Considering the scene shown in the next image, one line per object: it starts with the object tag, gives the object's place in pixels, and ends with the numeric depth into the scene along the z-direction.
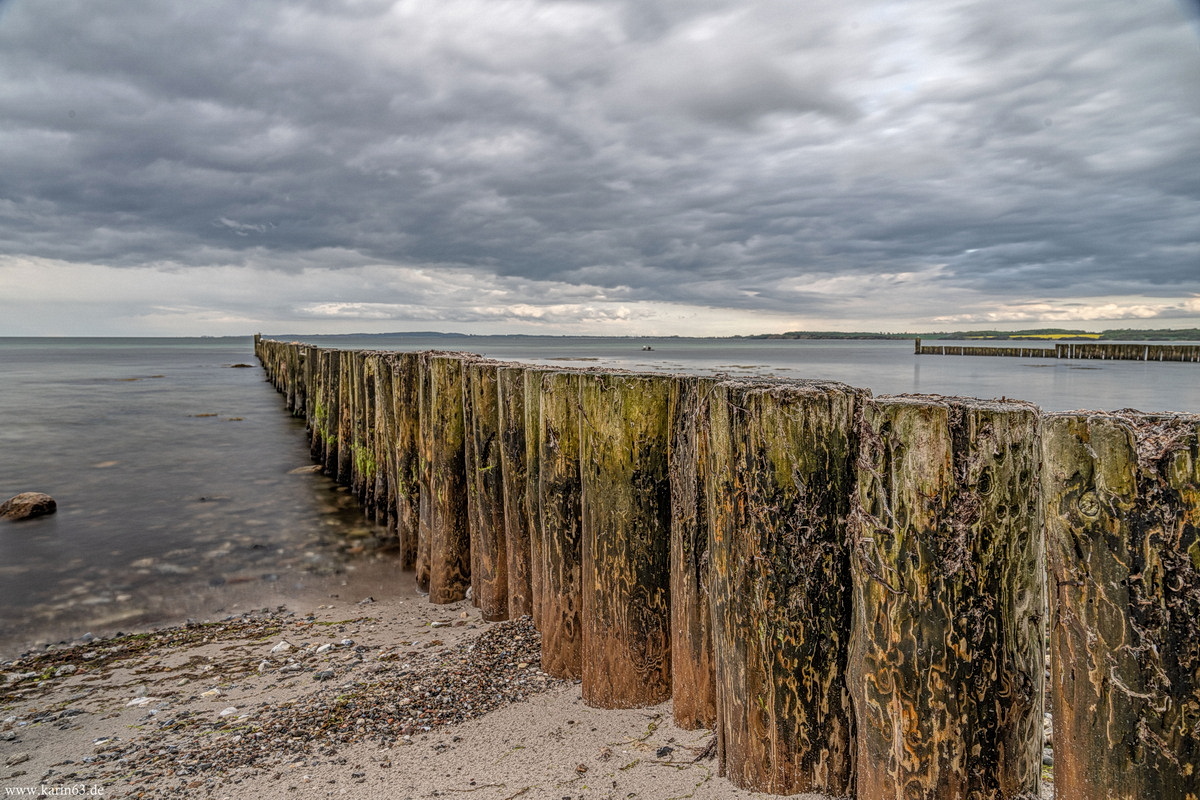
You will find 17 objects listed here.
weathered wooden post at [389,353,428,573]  6.67
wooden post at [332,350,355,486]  10.14
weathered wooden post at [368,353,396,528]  7.37
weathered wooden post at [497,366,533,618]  4.47
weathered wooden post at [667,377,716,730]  2.97
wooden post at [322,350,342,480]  11.15
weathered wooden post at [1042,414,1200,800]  1.76
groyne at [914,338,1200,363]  46.88
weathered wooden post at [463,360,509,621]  4.87
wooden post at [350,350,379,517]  8.66
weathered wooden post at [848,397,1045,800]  2.04
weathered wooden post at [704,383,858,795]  2.37
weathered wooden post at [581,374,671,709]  3.26
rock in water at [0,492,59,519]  8.34
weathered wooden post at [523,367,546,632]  4.00
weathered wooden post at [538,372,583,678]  3.73
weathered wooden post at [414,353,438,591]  5.96
